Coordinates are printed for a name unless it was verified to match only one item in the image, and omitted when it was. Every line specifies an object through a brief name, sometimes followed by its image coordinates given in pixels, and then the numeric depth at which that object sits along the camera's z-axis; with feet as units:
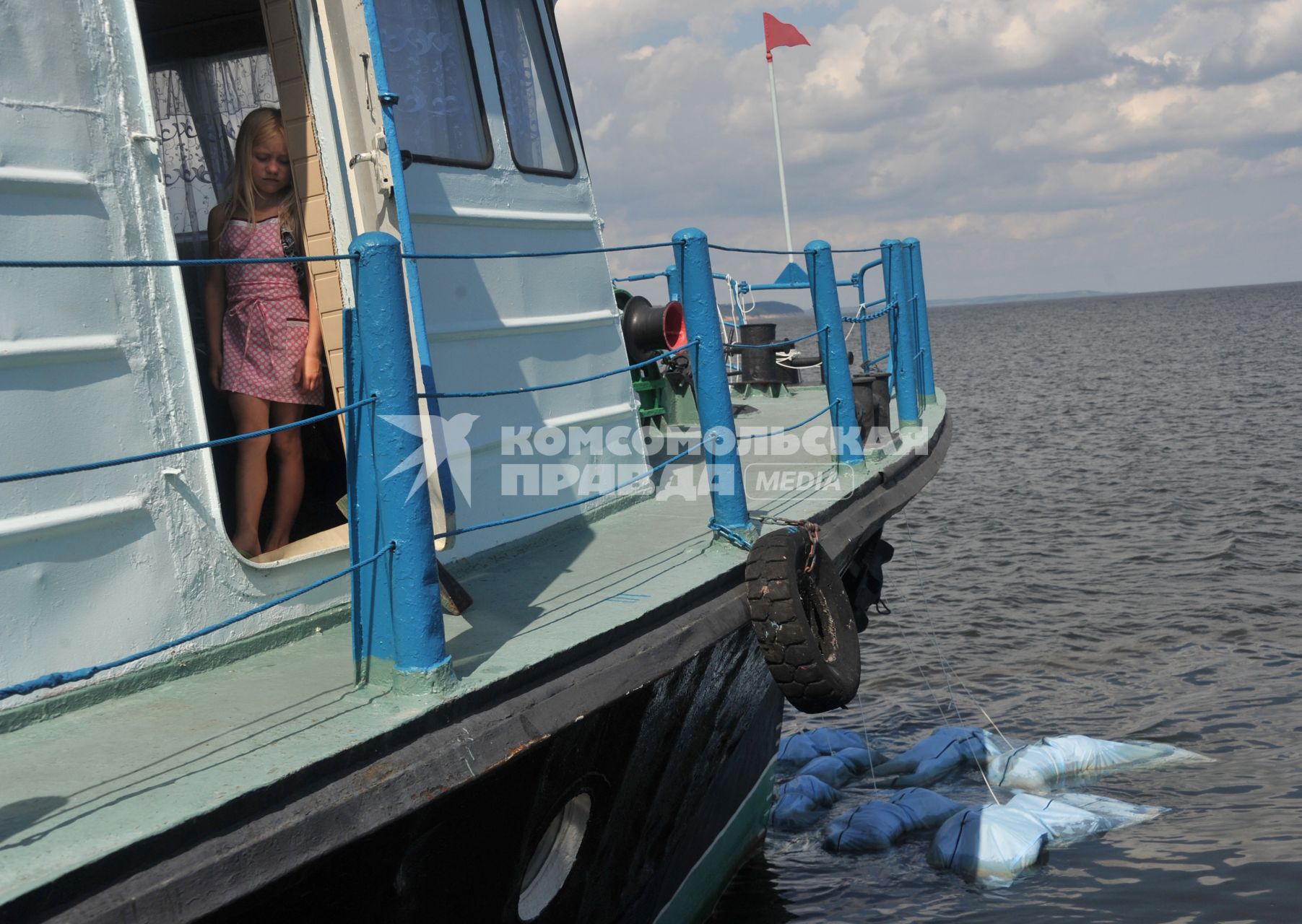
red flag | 27.50
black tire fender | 12.75
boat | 8.07
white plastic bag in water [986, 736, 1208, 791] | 26.71
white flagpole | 26.25
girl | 12.07
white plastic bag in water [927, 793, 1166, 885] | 22.74
